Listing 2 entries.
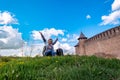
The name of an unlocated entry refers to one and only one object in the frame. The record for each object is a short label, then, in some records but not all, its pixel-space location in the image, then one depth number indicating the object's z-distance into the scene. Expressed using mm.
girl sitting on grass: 3495
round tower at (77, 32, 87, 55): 15061
